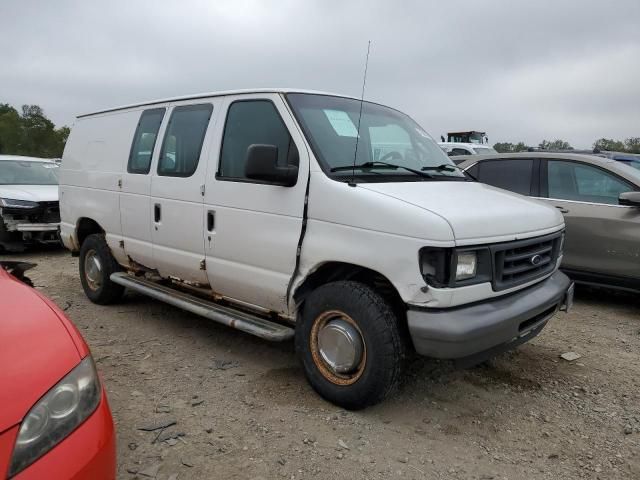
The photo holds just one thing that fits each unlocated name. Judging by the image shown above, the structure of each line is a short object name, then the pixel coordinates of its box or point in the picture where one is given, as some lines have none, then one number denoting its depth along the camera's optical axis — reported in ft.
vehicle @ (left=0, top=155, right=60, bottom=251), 26.84
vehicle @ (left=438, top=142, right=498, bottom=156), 43.29
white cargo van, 9.23
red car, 5.17
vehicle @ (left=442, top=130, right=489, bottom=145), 74.74
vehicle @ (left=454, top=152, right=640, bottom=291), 17.28
